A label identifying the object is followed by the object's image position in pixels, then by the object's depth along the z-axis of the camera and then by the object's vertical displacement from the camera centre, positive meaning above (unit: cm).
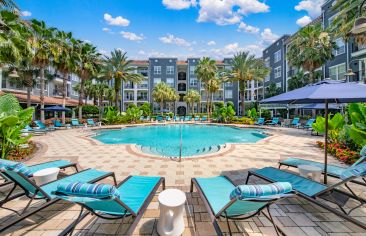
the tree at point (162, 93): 4141 +455
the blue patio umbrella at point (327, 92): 379 +47
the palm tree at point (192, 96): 4519 +412
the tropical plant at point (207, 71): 3412 +757
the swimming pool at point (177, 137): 1202 -199
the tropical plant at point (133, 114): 2681 -2
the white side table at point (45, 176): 418 -134
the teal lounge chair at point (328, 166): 402 -144
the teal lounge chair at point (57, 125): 2012 -116
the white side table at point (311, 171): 468 -138
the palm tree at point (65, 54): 2062 +653
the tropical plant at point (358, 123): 633 -29
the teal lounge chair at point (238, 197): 241 -131
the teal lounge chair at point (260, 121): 2410 -85
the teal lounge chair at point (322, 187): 338 -148
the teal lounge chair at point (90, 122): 2327 -98
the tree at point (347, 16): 1346 +735
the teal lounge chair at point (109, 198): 246 -130
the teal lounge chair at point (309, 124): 1738 -87
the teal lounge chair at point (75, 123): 2168 -103
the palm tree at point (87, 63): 2448 +668
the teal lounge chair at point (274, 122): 2372 -95
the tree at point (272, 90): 3649 +454
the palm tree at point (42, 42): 1877 +688
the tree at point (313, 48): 2209 +765
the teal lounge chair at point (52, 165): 493 -141
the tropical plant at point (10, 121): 686 -26
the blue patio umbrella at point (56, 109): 1959 +50
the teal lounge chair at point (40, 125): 1699 -99
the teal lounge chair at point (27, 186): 346 -137
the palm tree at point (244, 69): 2939 +681
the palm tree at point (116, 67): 2830 +680
